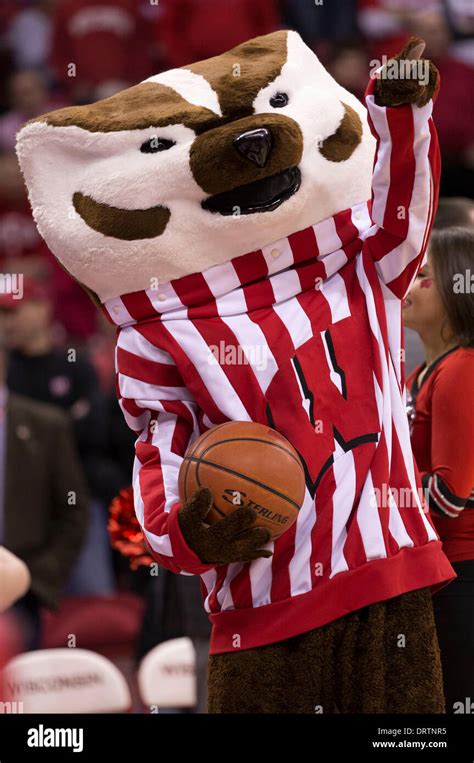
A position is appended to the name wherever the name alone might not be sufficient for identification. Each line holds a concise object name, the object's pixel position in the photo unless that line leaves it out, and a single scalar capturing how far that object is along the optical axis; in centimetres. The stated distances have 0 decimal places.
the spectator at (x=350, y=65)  907
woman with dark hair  462
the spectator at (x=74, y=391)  855
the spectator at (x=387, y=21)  928
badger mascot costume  404
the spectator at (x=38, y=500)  767
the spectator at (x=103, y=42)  1025
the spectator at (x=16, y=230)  1001
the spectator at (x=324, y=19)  960
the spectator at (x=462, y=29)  921
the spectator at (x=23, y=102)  1023
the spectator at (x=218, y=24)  939
